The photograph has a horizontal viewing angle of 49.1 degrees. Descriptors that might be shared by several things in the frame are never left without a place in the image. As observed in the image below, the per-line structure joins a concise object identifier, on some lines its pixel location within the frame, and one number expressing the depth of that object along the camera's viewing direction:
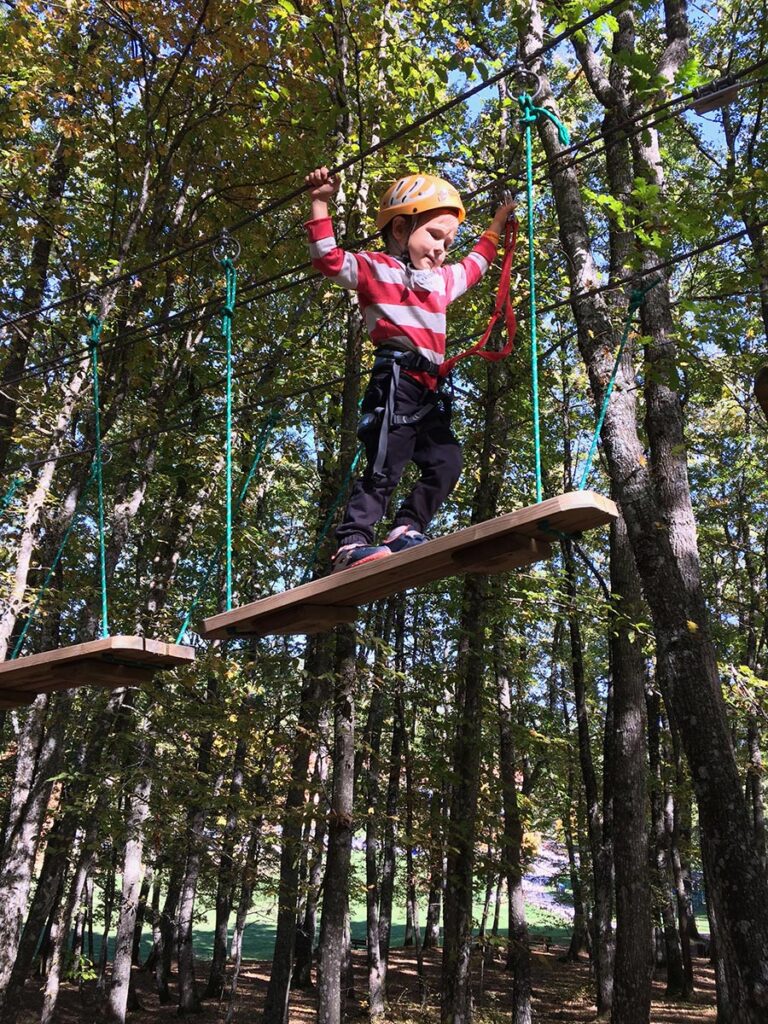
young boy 3.54
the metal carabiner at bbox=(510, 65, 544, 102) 3.35
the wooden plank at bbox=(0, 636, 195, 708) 3.88
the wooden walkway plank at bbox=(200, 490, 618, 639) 2.59
